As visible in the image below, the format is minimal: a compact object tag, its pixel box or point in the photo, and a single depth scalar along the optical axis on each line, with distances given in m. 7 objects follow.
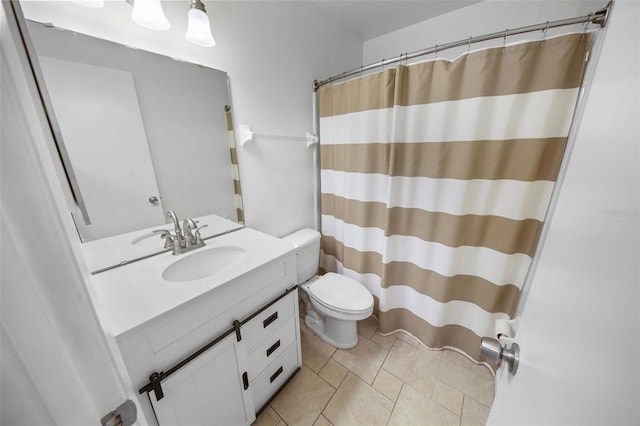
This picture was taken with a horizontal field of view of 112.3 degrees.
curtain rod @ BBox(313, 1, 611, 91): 0.83
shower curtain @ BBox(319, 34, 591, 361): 0.98
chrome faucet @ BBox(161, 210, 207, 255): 1.08
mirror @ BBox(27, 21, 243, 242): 0.83
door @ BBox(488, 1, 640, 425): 0.21
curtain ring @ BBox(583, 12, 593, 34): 0.85
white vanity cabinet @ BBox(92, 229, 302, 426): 0.69
